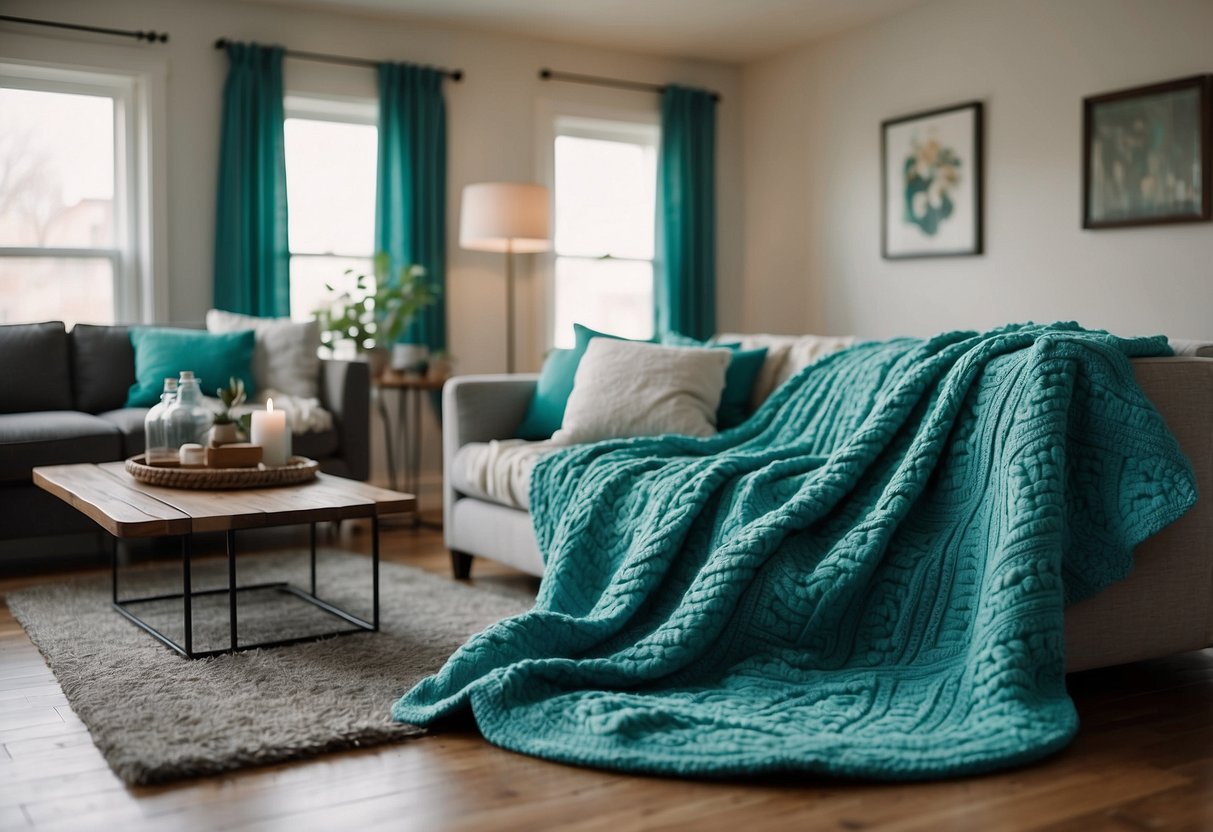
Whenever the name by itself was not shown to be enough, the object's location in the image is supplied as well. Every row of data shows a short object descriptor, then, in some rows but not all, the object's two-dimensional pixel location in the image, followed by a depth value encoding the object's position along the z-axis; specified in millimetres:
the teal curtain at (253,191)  5148
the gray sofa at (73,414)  3797
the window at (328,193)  5445
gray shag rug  2104
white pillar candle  3125
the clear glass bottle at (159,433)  3172
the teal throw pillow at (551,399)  3785
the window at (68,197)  4891
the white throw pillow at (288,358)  4594
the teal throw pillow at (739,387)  3725
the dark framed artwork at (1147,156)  4273
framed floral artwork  5207
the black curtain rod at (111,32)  4742
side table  5008
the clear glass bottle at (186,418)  3172
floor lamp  5082
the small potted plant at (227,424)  3104
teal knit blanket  2012
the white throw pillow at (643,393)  3520
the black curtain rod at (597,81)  5938
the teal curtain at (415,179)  5500
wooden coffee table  2553
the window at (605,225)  6148
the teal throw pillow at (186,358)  4426
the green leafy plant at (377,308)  5105
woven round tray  2959
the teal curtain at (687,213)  6270
